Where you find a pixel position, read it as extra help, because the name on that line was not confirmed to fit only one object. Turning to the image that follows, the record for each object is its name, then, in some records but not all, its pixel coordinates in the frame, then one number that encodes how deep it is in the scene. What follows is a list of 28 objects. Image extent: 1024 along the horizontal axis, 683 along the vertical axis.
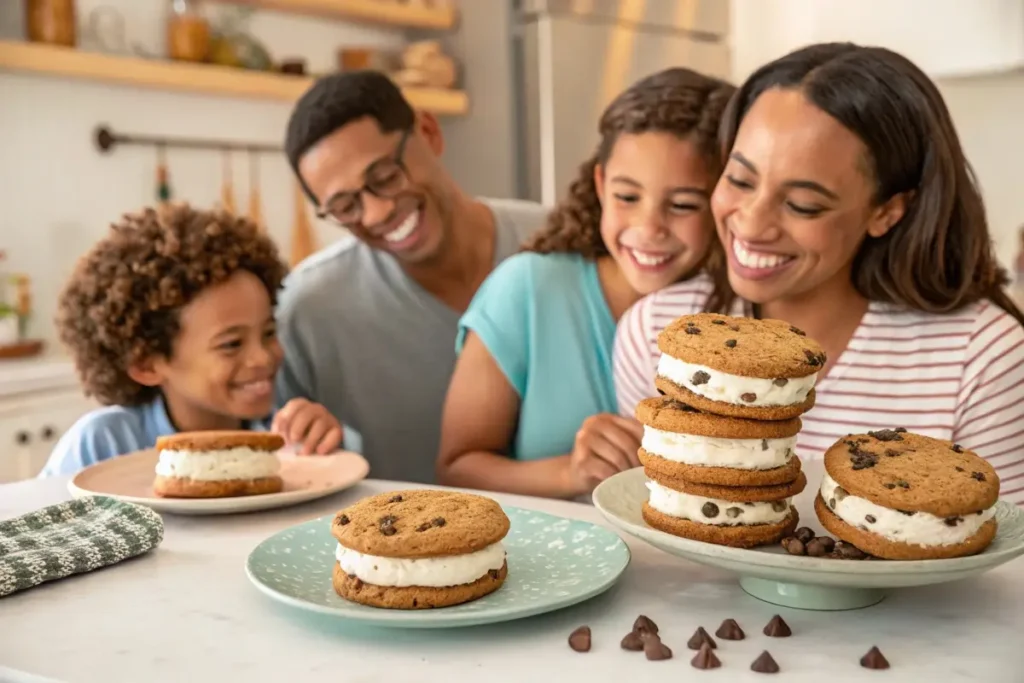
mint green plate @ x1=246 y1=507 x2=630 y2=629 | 1.03
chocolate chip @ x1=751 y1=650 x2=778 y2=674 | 0.95
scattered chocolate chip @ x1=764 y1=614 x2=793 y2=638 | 1.03
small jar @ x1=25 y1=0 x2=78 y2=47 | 3.42
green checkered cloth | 1.21
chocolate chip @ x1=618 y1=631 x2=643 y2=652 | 1.00
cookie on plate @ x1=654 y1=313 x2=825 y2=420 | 1.10
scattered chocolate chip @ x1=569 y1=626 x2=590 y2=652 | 1.00
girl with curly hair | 1.88
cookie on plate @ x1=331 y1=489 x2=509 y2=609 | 1.08
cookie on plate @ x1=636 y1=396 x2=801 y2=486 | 1.10
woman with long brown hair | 1.60
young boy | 2.12
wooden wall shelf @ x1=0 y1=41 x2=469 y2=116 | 3.30
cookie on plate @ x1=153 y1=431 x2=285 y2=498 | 1.56
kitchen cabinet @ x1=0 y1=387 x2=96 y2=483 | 3.03
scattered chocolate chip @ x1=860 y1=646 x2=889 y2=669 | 0.95
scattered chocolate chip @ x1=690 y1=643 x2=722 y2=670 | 0.96
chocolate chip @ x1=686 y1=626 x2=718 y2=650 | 1.00
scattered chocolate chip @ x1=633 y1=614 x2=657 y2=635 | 1.03
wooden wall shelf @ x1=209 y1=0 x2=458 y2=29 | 4.01
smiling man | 2.38
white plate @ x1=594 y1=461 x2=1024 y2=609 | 0.99
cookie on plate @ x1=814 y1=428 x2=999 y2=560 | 1.02
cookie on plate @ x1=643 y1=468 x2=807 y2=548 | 1.11
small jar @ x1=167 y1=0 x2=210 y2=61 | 3.80
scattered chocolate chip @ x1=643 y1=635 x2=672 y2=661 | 0.98
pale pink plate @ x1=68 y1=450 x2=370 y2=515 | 1.48
